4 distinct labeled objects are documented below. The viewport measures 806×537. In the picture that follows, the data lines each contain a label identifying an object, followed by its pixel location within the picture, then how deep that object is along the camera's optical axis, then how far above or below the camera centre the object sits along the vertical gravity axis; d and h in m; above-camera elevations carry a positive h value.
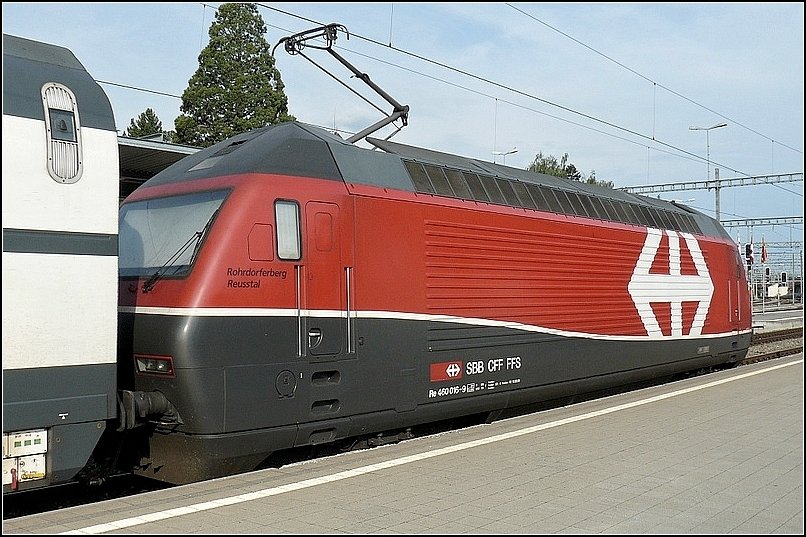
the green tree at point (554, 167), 60.25 +9.26
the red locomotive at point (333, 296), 6.66 -0.08
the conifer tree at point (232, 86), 35.94 +9.23
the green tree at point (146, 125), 48.37 +10.21
